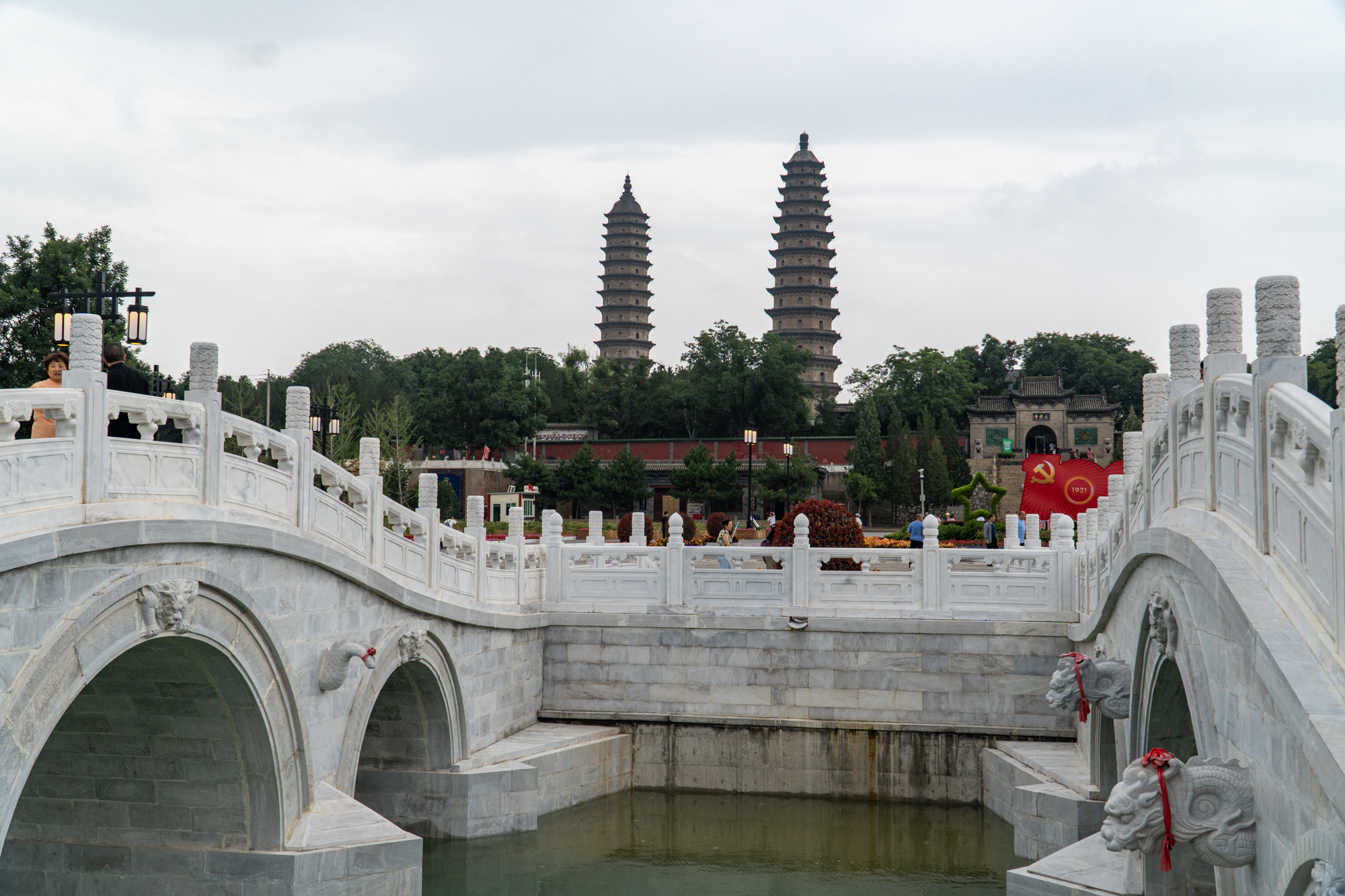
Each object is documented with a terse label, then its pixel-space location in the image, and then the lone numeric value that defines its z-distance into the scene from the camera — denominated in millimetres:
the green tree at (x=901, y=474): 47281
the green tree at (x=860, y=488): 45938
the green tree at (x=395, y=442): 35062
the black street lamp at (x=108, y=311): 11586
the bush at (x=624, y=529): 26438
